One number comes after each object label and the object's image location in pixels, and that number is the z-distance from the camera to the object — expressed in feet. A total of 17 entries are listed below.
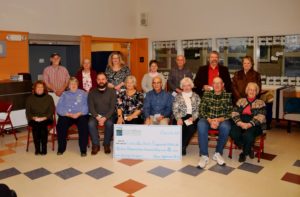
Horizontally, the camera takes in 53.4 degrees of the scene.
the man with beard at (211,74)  14.57
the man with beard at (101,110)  13.44
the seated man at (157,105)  13.47
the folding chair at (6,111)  15.31
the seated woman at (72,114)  13.39
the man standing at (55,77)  17.06
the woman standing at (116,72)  15.17
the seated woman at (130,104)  13.66
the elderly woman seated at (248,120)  12.24
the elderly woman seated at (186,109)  13.03
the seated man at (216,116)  12.29
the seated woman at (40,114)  13.47
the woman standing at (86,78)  15.87
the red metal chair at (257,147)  12.36
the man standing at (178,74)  16.24
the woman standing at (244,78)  14.33
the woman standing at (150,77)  16.39
